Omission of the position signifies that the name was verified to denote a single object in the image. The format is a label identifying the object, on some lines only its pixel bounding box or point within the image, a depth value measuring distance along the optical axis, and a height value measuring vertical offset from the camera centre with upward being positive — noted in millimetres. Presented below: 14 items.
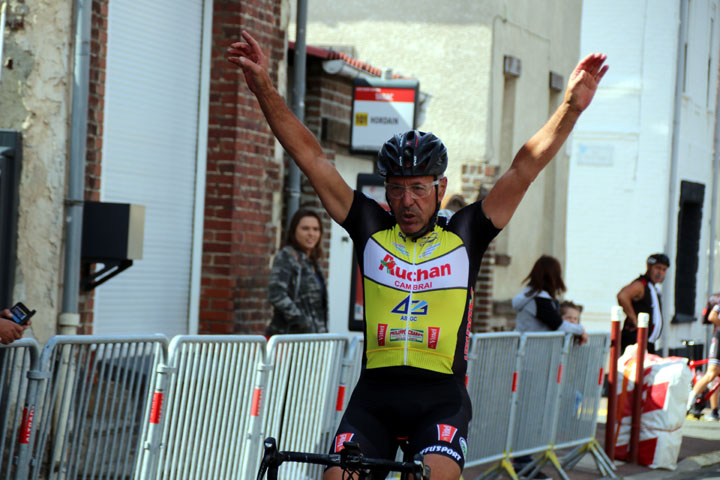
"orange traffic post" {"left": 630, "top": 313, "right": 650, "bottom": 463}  23828 -1785
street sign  21562 +613
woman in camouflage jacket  18062 -733
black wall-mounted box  16703 -414
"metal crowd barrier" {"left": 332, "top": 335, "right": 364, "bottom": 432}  15711 -1179
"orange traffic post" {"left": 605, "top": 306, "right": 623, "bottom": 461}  23172 -1762
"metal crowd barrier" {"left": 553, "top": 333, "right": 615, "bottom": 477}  21719 -1781
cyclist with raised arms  9453 -265
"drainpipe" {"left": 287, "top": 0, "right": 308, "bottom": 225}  24141 +844
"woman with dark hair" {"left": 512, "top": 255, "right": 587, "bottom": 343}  21422 -921
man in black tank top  27687 -1117
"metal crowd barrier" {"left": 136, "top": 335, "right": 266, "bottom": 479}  12383 -1186
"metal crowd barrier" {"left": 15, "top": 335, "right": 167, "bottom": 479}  10984 -1054
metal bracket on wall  16922 -710
